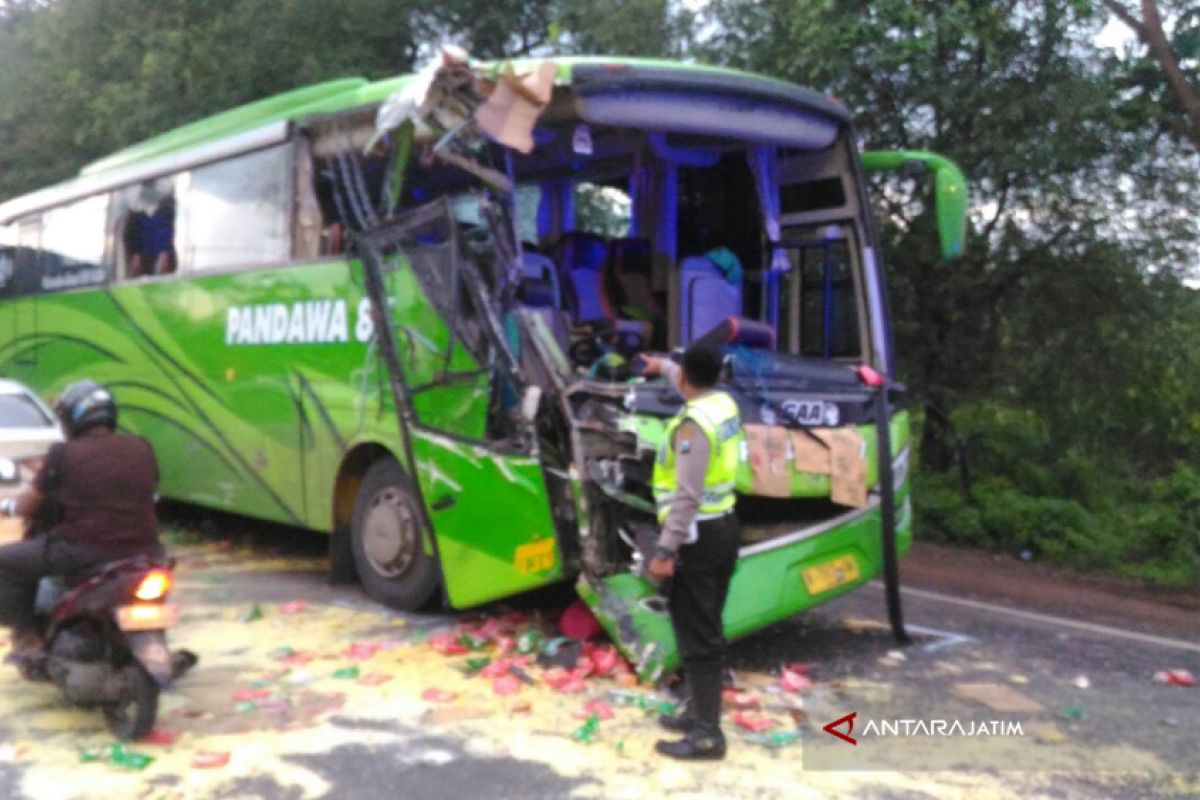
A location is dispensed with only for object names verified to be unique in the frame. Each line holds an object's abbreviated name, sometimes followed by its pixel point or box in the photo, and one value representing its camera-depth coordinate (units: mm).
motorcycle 4941
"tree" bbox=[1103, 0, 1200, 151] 9820
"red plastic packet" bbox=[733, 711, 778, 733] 5367
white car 9109
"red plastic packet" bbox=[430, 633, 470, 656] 6574
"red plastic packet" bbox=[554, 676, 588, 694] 5836
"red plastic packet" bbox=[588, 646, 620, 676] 6074
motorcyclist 5141
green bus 6090
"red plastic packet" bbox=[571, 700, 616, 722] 5477
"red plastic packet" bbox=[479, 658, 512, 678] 6109
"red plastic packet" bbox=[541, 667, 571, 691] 5934
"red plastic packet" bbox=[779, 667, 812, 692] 6008
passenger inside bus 9773
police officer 4914
